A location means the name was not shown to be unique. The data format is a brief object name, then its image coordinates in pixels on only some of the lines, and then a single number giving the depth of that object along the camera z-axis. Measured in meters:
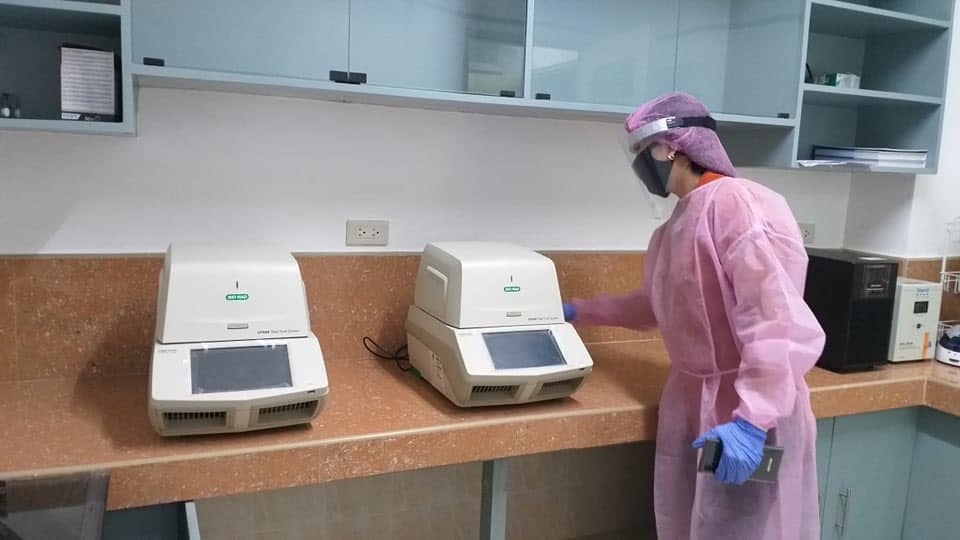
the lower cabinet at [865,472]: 2.27
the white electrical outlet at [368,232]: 2.18
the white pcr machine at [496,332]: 1.71
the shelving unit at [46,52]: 1.61
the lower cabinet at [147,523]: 1.55
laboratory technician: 1.56
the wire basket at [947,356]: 2.46
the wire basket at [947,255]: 2.77
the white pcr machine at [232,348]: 1.45
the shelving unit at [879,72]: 2.41
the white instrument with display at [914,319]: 2.40
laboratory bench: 1.43
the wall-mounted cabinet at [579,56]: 1.76
